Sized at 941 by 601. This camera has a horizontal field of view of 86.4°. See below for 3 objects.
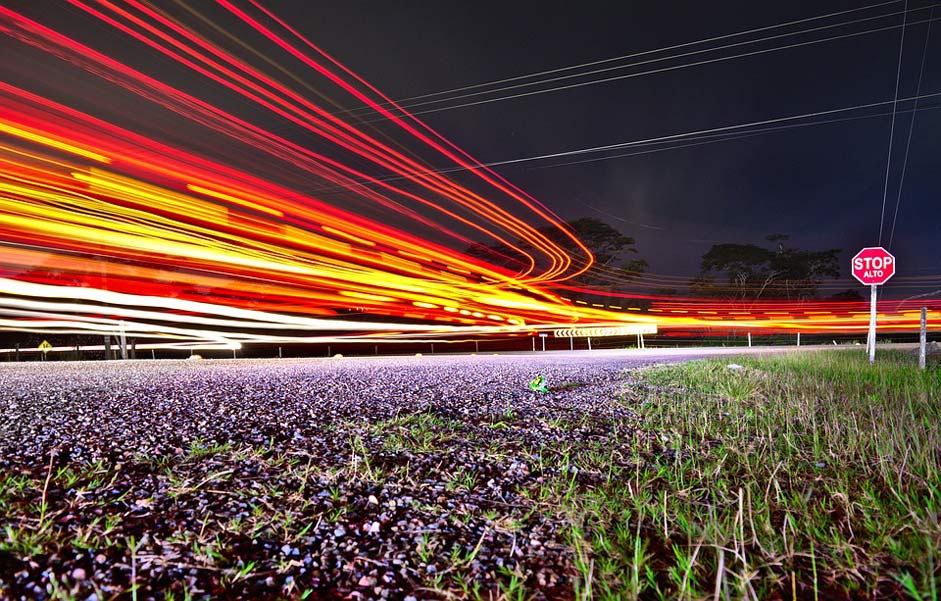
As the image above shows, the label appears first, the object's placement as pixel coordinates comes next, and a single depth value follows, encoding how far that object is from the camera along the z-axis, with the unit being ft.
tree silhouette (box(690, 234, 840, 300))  136.46
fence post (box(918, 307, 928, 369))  28.76
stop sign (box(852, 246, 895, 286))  37.06
